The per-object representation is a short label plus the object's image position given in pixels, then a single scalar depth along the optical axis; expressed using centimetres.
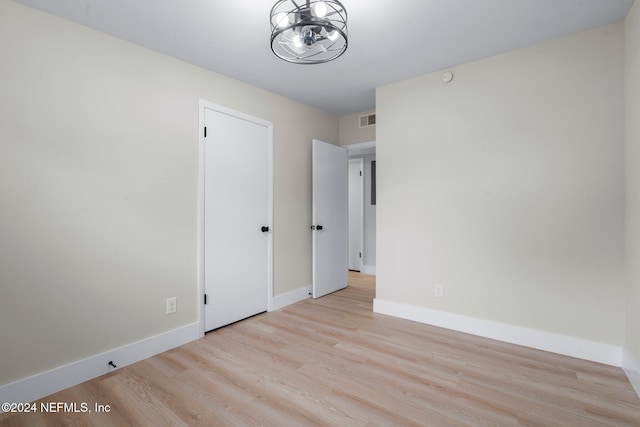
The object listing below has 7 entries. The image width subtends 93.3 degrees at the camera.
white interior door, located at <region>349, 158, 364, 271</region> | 578
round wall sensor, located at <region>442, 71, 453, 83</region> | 294
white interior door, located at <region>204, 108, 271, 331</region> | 292
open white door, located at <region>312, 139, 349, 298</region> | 394
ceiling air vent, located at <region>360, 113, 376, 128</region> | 415
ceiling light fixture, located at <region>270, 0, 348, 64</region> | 155
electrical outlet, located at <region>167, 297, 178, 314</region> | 260
